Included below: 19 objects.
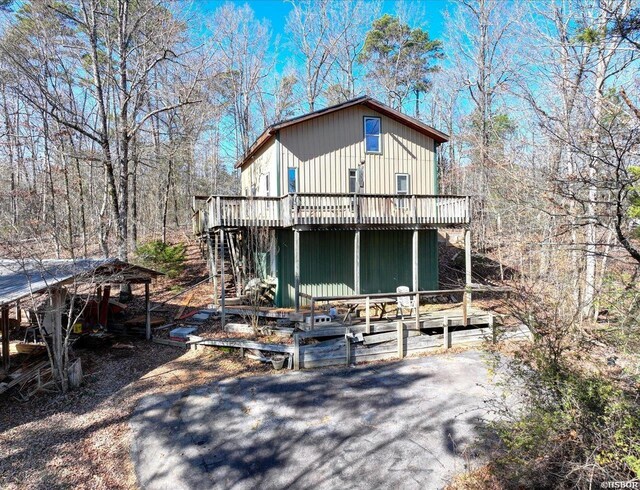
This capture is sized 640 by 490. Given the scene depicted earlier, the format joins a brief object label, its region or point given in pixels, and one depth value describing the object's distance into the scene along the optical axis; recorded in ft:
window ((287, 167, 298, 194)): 43.09
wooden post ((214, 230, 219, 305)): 41.57
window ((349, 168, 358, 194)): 45.24
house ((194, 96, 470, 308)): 38.63
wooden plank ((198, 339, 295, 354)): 28.43
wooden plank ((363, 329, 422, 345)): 30.35
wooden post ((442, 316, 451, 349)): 31.78
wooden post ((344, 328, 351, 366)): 28.91
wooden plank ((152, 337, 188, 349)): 33.05
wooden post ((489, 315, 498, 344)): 31.99
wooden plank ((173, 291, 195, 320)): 40.07
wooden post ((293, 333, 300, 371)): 27.68
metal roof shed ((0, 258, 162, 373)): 23.65
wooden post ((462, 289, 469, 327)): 32.66
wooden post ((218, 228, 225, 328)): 35.47
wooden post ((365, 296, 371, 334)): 30.22
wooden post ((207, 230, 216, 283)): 43.55
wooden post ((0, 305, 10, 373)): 25.41
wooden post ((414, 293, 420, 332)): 31.61
